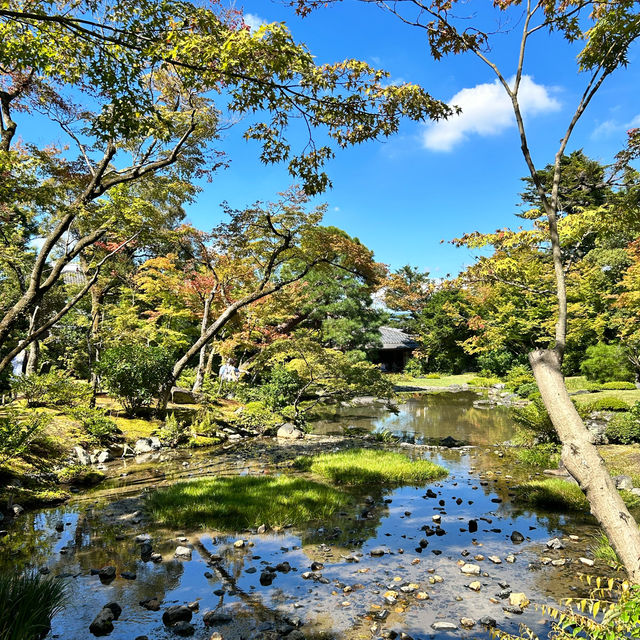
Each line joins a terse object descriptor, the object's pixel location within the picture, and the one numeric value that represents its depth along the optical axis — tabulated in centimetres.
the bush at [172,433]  1203
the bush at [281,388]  1641
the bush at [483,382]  2941
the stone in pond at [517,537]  591
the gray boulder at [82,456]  950
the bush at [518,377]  2469
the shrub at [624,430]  1125
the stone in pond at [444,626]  381
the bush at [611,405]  1488
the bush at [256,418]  1473
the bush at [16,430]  658
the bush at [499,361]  3111
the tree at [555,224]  282
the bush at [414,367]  3721
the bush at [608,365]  2116
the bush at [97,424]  812
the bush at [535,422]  1067
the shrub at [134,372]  1245
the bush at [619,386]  1970
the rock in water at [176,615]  382
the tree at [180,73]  411
